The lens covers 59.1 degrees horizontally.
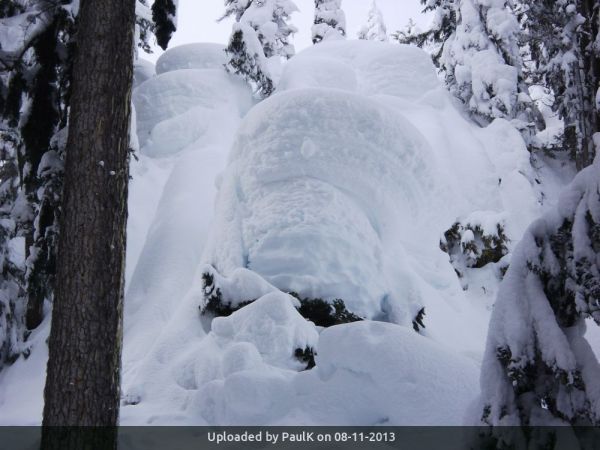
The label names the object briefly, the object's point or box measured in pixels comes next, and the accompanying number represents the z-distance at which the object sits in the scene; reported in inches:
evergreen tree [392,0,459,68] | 825.5
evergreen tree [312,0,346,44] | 1008.2
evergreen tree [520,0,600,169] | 425.3
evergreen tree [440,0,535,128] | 697.6
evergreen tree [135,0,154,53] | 569.0
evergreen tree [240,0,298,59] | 786.2
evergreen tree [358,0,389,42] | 1360.7
